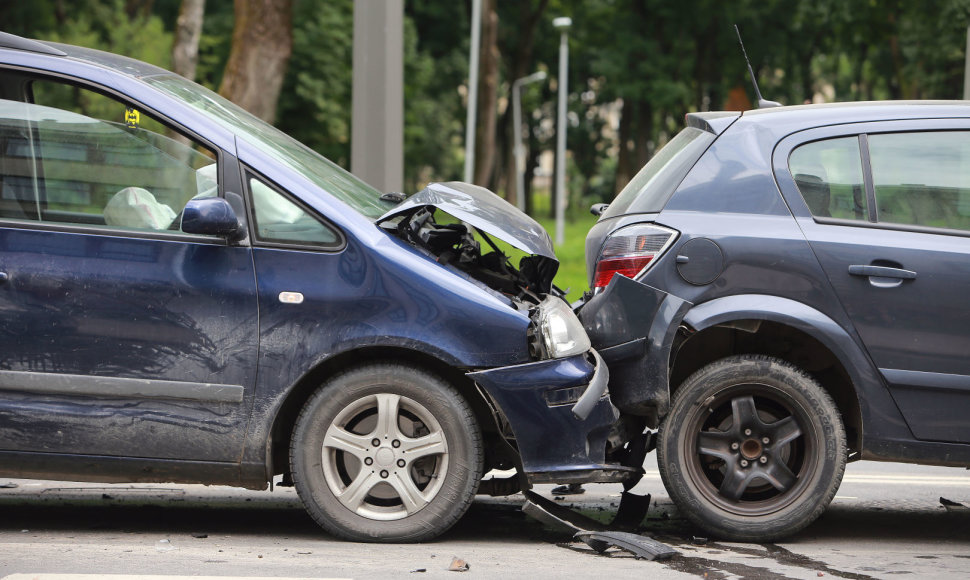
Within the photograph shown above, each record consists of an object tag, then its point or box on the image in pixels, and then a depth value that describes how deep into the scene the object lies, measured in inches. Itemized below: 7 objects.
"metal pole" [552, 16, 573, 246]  2388.0
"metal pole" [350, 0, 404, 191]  722.2
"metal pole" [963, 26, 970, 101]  930.1
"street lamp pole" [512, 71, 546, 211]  3291.6
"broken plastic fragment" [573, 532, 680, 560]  374.6
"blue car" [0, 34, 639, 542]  369.7
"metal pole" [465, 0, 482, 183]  1775.3
